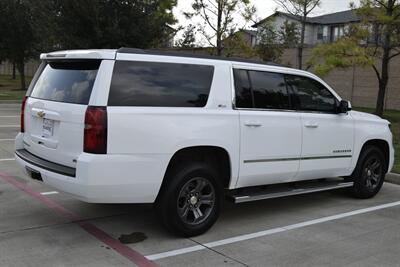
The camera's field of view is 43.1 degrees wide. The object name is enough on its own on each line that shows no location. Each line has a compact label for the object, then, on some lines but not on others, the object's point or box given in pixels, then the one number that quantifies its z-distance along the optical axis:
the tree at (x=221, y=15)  21.25
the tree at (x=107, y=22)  21.30
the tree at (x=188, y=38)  23.25
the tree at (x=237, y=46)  21.65
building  48.22
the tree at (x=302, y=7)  21.81
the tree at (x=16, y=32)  33.22
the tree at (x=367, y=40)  15.21
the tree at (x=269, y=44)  24.23
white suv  4.78
